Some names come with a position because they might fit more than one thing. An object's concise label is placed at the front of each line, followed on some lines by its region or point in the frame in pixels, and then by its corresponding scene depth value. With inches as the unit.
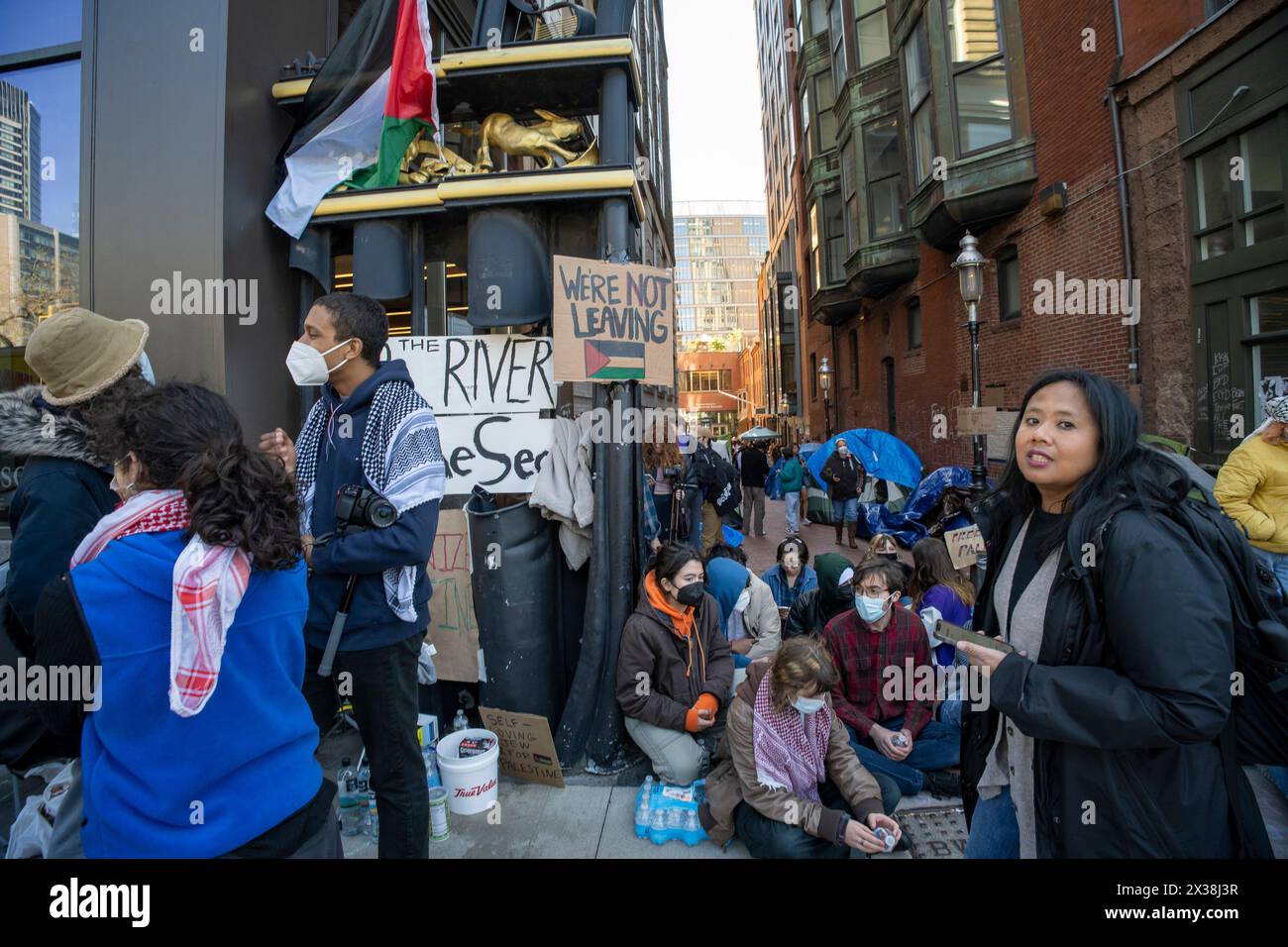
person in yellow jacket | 163.6
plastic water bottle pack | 124.9
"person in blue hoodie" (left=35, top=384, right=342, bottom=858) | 54.1
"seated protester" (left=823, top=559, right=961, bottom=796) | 146.5
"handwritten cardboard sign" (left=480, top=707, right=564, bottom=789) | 141.6
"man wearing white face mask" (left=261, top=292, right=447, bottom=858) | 92.7
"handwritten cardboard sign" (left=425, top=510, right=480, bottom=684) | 157.0
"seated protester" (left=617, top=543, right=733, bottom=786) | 143.1
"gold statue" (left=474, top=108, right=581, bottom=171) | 182.9
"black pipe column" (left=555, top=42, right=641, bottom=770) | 151.9
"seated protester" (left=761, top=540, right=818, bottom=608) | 228.4
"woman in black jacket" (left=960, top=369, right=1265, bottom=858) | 59.7
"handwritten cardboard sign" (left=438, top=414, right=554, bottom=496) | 169.2
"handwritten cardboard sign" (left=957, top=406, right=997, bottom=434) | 256.7
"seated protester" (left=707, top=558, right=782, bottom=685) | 189.3
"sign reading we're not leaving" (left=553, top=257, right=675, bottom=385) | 153.1
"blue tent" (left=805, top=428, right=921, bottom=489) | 438.9
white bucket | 129.9
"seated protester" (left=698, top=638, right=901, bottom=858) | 113.7
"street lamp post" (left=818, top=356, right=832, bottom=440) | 940.7
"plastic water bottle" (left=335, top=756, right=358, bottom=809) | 133.3
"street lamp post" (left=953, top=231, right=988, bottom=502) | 313.6
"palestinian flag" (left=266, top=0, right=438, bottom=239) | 181.5
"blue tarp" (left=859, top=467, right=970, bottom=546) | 400.5
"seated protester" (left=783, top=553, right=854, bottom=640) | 182.9
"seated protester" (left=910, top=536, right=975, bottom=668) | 175.5
